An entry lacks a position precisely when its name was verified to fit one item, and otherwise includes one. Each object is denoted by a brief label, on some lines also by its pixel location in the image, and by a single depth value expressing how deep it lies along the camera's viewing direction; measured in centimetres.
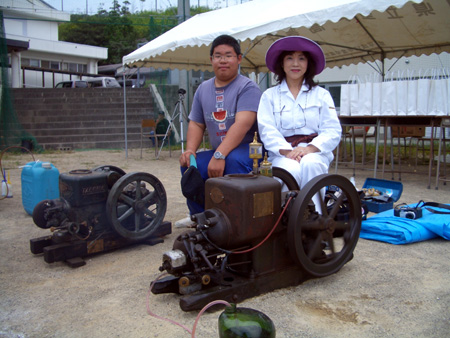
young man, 320
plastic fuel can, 427
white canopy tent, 528
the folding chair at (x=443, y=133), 557
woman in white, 306
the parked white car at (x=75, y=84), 2391
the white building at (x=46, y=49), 2858
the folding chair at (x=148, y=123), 1031
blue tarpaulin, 352
